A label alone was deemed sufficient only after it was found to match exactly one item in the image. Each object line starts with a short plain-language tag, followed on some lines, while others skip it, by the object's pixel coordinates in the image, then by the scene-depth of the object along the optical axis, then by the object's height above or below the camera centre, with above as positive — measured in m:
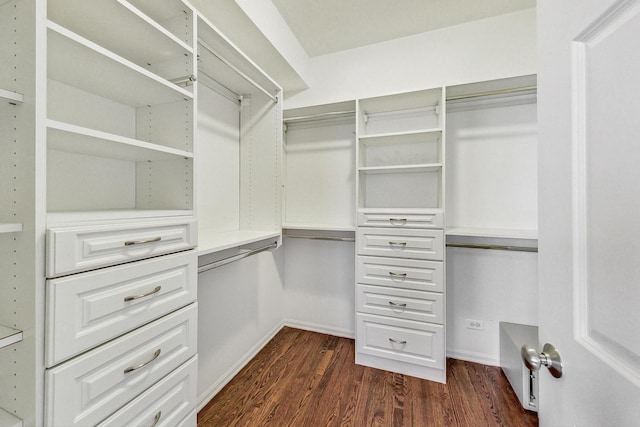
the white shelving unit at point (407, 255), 1.90 -0.30
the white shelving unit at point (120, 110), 0.89 +0.44
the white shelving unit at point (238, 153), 1.75 +0.45
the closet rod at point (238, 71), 1.35 +0.85
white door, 0.37 +0.01
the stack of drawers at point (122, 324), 0.72 -0.36
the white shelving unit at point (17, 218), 0.68 -0.01
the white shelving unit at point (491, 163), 2.04 +0.41
